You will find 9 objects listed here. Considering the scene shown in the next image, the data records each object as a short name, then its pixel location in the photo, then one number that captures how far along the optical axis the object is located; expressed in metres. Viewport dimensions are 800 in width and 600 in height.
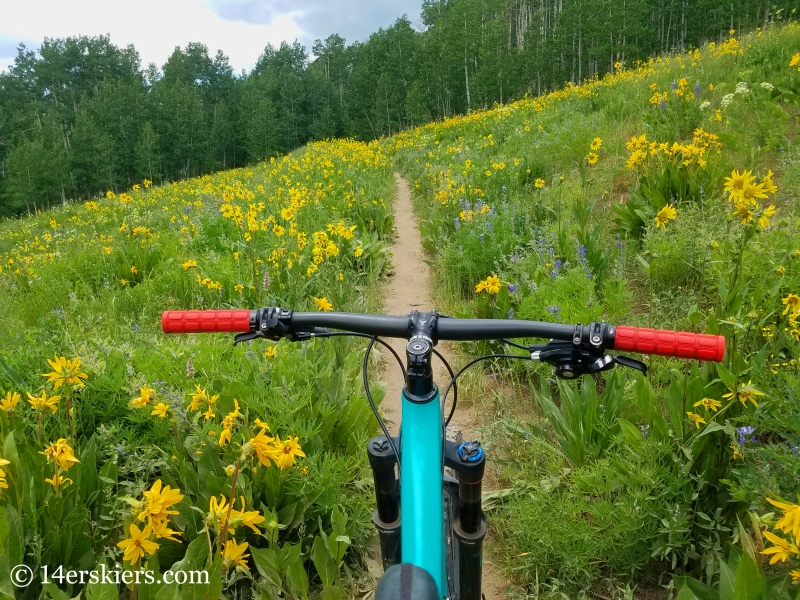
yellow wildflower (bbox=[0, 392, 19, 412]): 1.67
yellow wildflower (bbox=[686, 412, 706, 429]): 1.74
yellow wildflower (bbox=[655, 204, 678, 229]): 2.78
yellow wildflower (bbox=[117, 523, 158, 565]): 1.08
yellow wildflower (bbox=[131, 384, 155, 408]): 1.65
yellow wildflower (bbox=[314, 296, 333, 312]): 2.58
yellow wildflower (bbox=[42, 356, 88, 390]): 1.66
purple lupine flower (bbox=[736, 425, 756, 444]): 1.61
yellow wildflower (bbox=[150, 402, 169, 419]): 1.73
